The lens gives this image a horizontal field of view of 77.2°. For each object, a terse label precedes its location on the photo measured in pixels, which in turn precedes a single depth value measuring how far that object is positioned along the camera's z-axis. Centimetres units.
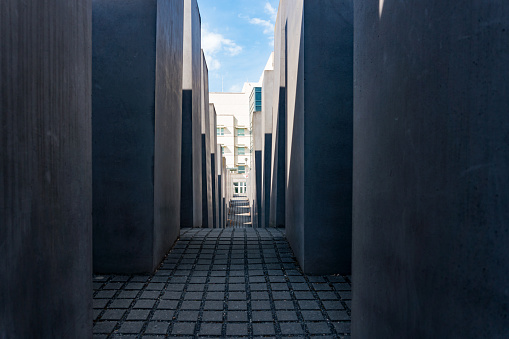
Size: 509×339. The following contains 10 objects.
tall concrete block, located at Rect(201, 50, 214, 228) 1177
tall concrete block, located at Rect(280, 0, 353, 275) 466
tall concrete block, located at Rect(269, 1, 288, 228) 852
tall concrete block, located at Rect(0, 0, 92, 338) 176
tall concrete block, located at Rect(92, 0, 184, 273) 462
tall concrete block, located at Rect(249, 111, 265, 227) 1516
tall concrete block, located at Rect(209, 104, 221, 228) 1564
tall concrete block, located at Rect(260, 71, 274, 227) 1156
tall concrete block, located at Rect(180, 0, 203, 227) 806
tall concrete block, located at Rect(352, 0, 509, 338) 140
